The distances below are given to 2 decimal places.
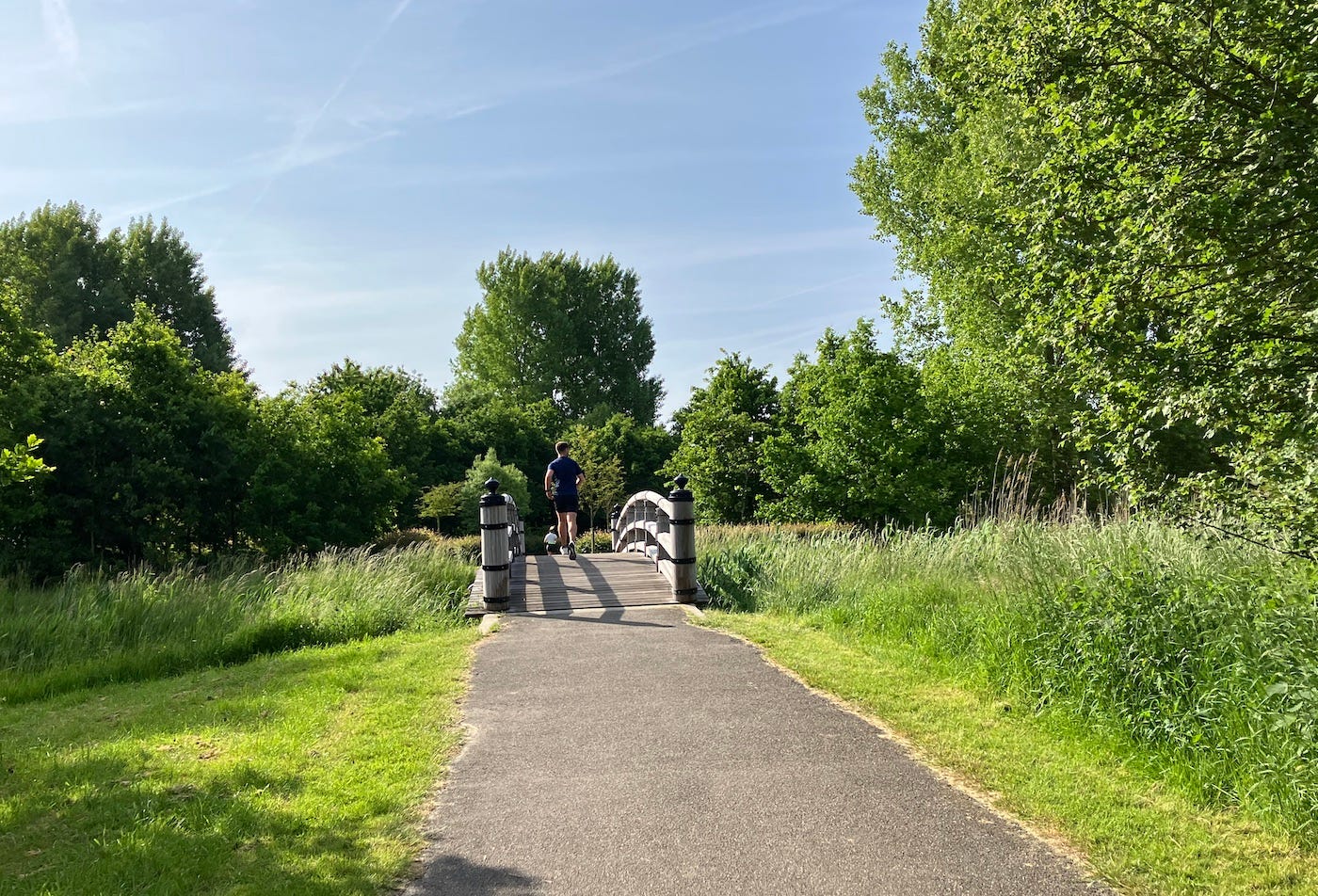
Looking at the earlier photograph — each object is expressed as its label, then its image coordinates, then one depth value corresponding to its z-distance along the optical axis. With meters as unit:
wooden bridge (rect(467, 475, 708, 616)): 10.17
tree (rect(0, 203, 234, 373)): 32.97
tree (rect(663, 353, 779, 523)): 23.36
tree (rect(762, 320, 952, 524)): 18.67
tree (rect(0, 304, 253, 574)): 14.88
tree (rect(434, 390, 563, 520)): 37.84
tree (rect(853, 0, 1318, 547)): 5.48
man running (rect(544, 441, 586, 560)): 13.30
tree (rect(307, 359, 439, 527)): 32.44
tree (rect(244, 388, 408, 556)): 17.03
